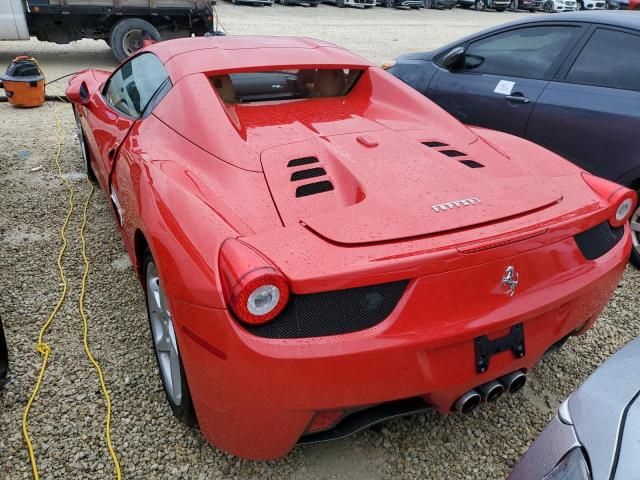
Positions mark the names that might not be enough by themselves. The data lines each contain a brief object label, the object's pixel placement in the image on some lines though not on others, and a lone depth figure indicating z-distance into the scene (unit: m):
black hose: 7.05
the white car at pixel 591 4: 25.41
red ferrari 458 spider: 1.58
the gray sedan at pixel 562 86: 3.47
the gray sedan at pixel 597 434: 1.26
